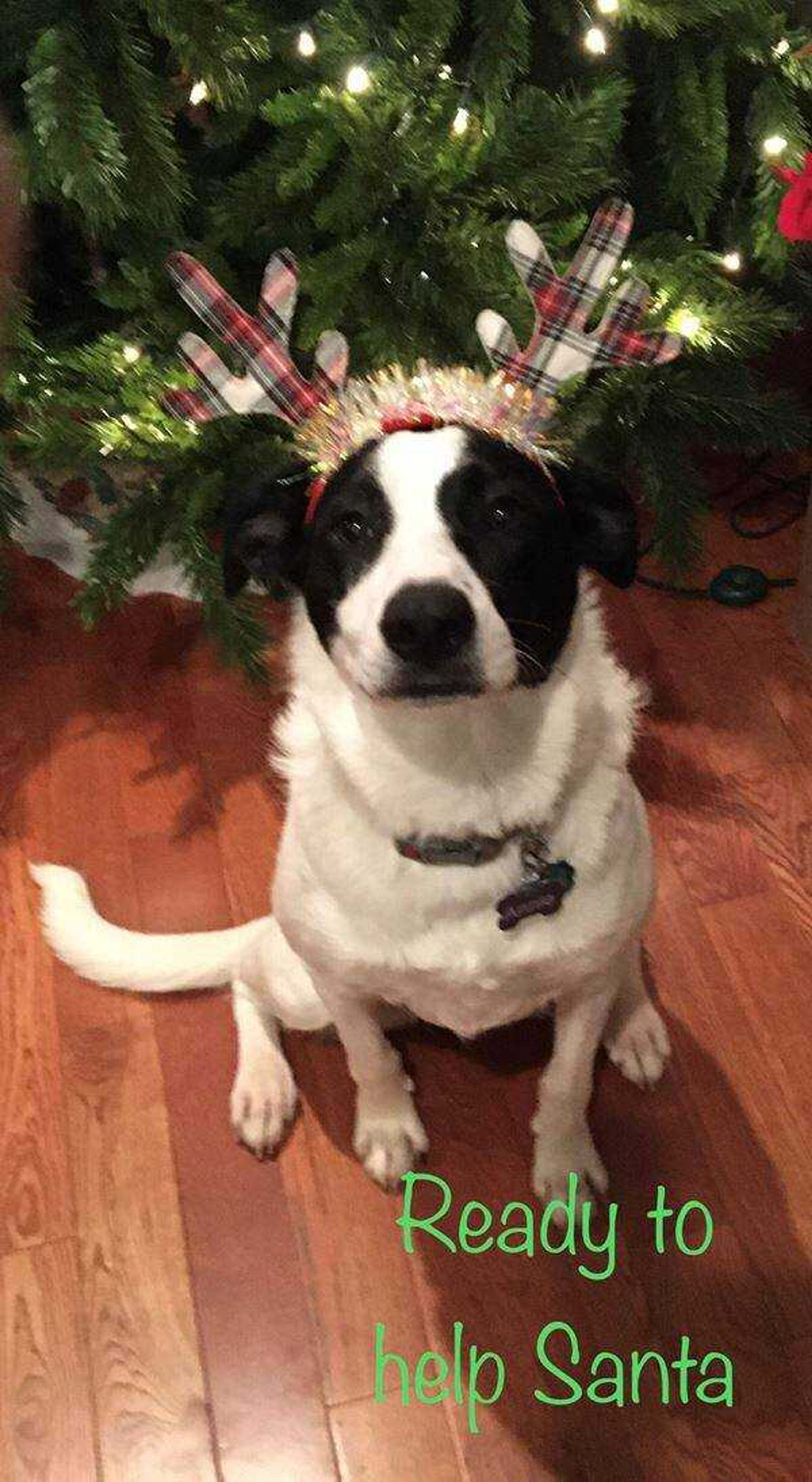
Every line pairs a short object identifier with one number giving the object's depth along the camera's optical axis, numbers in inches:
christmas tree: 54.7
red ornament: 52.4
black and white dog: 35.7
